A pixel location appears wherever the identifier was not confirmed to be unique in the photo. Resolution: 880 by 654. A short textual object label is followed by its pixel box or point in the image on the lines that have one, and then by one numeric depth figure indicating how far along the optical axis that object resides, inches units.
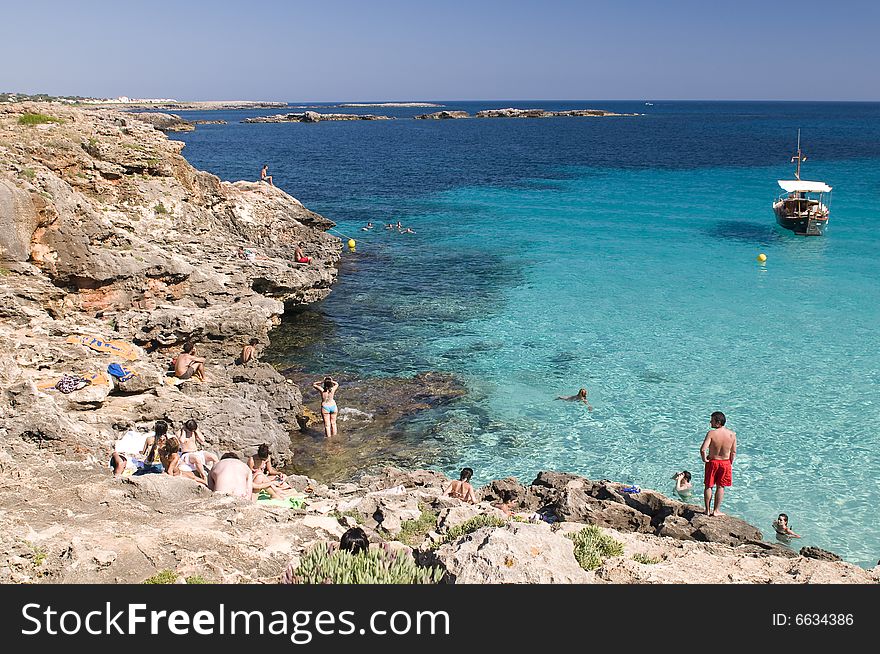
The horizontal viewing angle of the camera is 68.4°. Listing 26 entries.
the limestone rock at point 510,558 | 270.2
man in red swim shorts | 443.5
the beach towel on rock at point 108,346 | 556.2
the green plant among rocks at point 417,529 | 342.3
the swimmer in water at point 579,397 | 679.7
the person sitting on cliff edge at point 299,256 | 1066.7
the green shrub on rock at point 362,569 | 261.1
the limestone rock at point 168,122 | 4825.3
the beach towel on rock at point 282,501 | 390.6
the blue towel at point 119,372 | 525.2
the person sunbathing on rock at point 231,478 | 393.1
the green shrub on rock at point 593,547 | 303.1
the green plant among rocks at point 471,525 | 339.0
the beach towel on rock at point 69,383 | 482.9
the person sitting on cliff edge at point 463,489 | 446.6
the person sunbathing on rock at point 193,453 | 433.7
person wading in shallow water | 613.9
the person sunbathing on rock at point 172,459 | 418.0
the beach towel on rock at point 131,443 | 461.1
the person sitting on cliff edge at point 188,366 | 594.1
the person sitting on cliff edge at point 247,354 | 670.5
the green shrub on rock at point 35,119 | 782.2
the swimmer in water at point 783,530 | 470.6
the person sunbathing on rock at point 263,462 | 458.6
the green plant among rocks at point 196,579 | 268.8
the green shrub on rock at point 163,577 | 265.7
